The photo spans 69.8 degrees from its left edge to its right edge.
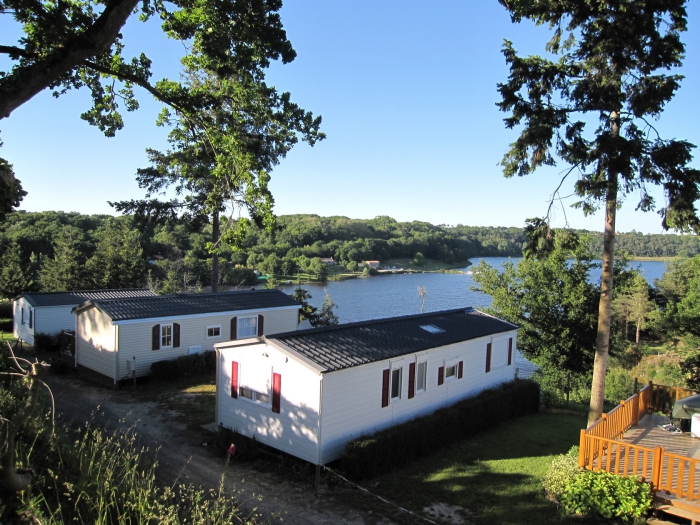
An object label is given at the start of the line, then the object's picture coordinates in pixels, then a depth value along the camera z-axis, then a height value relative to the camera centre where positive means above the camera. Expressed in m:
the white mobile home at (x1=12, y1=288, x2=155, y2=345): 21.64 -3.54
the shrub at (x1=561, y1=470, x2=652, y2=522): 8.02 -4.03
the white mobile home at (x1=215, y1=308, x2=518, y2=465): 10.34 -3.24
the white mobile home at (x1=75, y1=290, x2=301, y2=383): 16.69 -3.34
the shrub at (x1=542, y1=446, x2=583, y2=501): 9.00 -4.18
